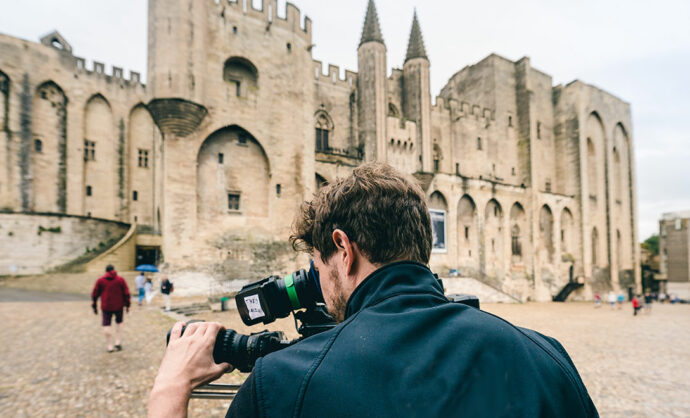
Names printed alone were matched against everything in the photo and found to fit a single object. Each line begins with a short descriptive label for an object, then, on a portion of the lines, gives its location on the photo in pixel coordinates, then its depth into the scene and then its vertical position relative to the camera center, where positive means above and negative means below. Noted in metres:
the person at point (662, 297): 39.74 -7.81
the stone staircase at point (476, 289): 23.94 -4.23
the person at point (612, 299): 25.59 -5.17
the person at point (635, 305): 20.81 -4.52
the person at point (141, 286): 15.12 -2.39
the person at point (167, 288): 13.48 -2.21
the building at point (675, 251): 44.12 -3.23
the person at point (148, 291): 15.18 -2.60
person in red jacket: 7.47 -1.42
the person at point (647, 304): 22.27 -4.83
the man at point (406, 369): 0.81 -0.33
